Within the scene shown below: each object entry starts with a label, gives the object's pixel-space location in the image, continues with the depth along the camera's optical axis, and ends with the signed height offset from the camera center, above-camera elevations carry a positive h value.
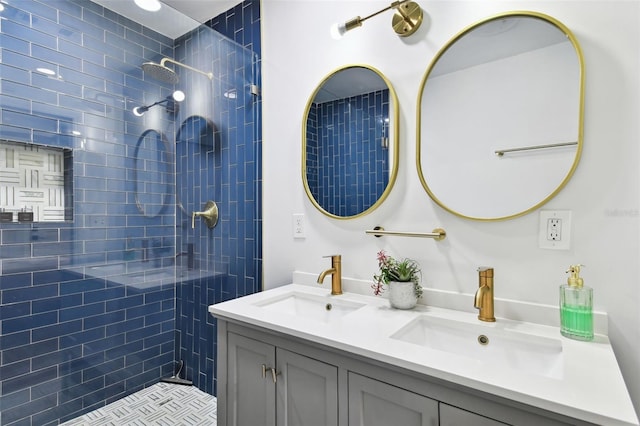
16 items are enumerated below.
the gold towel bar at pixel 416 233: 1.26 -0.09
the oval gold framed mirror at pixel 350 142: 1.44 +0.35
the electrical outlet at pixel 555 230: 1.03 -0.06
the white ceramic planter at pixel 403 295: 1.23 -0.32
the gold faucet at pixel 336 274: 1.48 -0.29
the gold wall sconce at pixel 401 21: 1.32 +0.83
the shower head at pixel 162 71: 1.74 +0.80
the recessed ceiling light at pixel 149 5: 1.65 +1.11
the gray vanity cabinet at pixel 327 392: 0.74 -0.51
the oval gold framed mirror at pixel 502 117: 1.05 +0.35
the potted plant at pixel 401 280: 1.23 -0.27
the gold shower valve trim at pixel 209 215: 1.89 -0.01
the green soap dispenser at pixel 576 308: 0.92 -0.29
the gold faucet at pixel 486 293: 1.08 -0.28
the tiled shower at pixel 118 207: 1.42 +0.04
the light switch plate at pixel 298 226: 1.73 -0.07
